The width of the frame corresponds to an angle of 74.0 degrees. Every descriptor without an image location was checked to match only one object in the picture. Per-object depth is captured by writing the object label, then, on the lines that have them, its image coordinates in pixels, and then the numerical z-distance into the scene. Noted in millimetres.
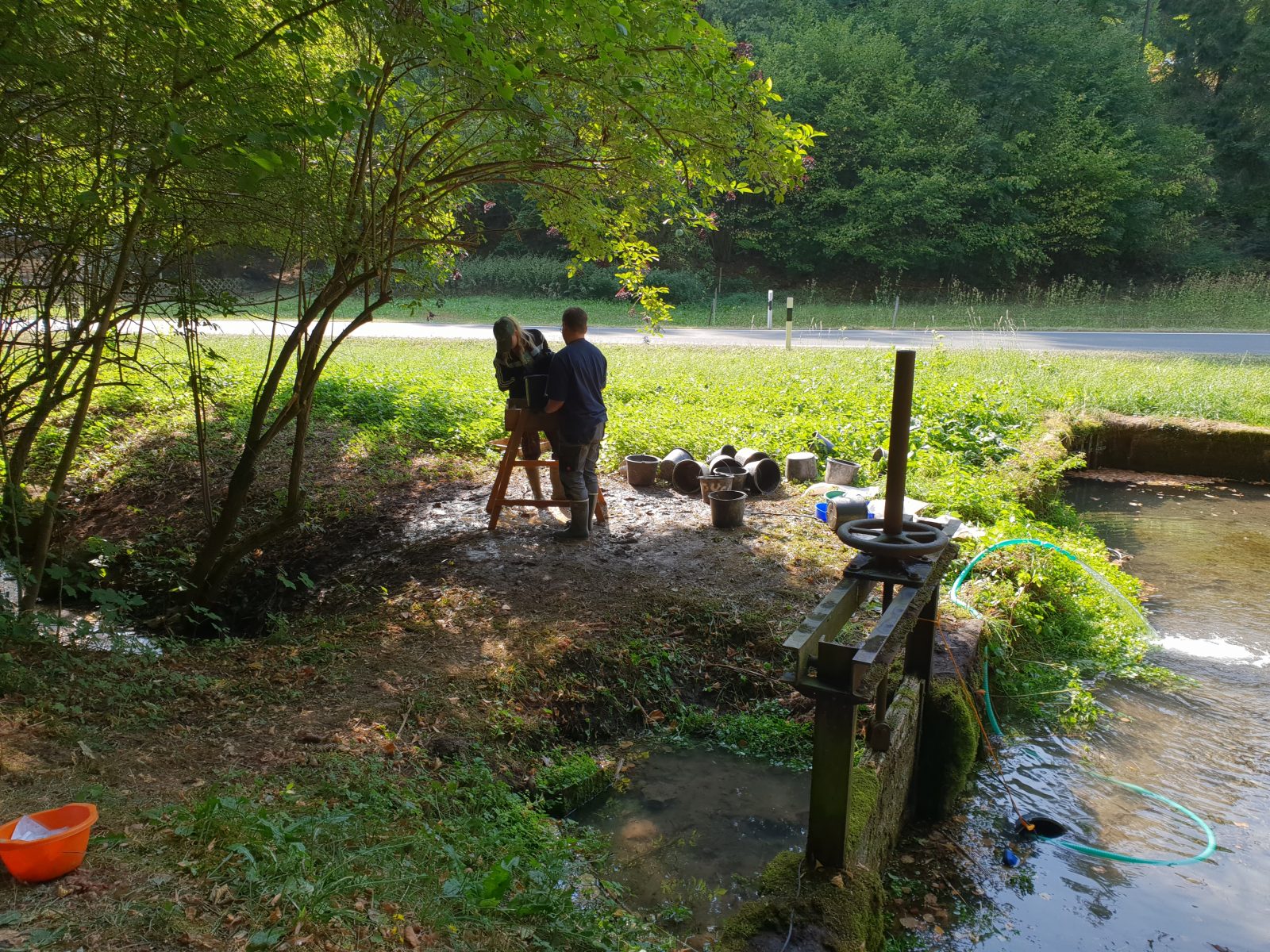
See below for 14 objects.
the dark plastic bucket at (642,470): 8516
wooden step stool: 6969
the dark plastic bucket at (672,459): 8414
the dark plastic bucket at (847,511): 5746
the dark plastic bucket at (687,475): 8316
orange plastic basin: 2375
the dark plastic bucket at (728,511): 7223
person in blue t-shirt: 6523
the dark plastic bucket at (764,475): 8125
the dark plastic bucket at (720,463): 8148
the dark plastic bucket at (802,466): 8492
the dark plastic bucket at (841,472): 8086
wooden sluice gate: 3082
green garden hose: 4309
